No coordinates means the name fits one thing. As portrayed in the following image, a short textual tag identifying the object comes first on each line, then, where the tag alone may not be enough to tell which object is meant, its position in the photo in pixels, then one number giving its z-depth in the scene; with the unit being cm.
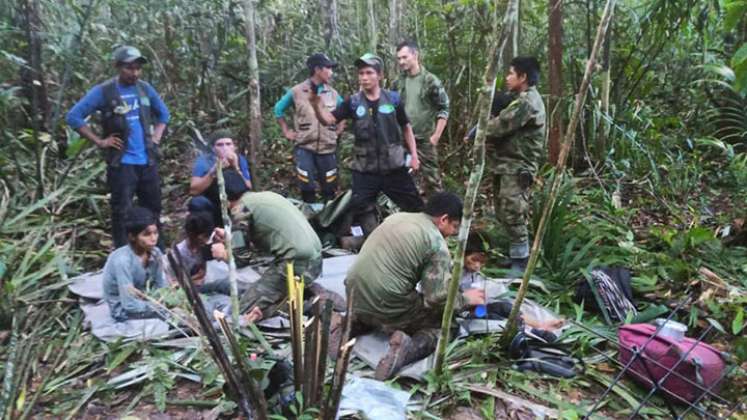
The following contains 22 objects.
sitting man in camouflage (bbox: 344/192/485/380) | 373
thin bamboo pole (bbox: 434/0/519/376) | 275
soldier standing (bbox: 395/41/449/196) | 596
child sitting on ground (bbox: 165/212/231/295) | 448
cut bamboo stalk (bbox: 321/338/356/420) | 256
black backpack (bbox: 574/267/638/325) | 427
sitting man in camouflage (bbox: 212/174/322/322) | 430
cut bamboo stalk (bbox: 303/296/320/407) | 270
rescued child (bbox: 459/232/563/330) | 417
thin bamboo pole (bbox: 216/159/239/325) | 333
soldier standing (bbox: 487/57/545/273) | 490
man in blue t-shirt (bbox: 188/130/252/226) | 480
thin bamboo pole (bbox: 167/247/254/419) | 242
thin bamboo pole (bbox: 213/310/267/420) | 259
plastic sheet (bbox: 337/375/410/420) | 314
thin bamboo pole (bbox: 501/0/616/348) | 296
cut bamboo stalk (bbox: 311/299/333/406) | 266
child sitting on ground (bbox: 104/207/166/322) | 412
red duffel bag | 332
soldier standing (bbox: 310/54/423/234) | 539
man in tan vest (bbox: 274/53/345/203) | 610
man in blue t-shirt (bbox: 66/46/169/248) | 496
